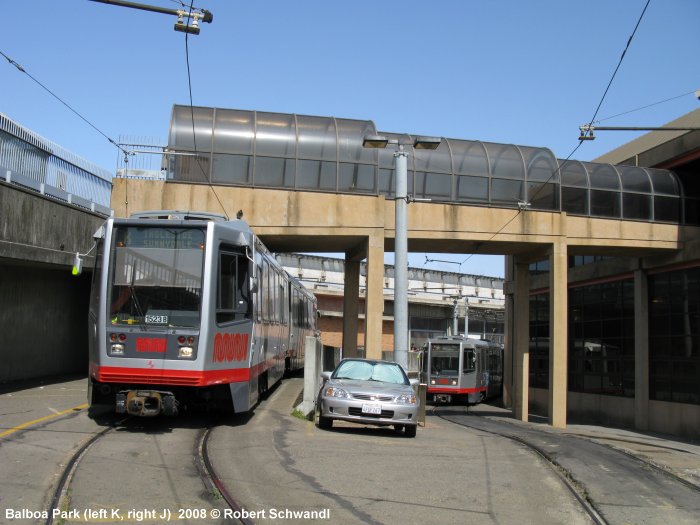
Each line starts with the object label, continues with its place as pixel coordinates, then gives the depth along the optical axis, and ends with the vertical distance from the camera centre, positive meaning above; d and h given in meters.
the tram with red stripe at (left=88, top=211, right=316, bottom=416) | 10.45 +0.27
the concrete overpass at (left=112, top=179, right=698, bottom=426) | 20.84 +3.49
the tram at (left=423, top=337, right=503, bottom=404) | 33.19 -1.45
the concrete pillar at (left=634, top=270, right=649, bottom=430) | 26.70 -0.23
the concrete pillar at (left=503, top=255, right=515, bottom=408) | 34.81 -0.26
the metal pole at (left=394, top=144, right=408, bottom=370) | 15.30 +1.59
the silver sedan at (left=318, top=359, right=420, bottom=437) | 12.23 -1.17
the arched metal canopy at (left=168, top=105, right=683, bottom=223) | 21.02 +5.53
